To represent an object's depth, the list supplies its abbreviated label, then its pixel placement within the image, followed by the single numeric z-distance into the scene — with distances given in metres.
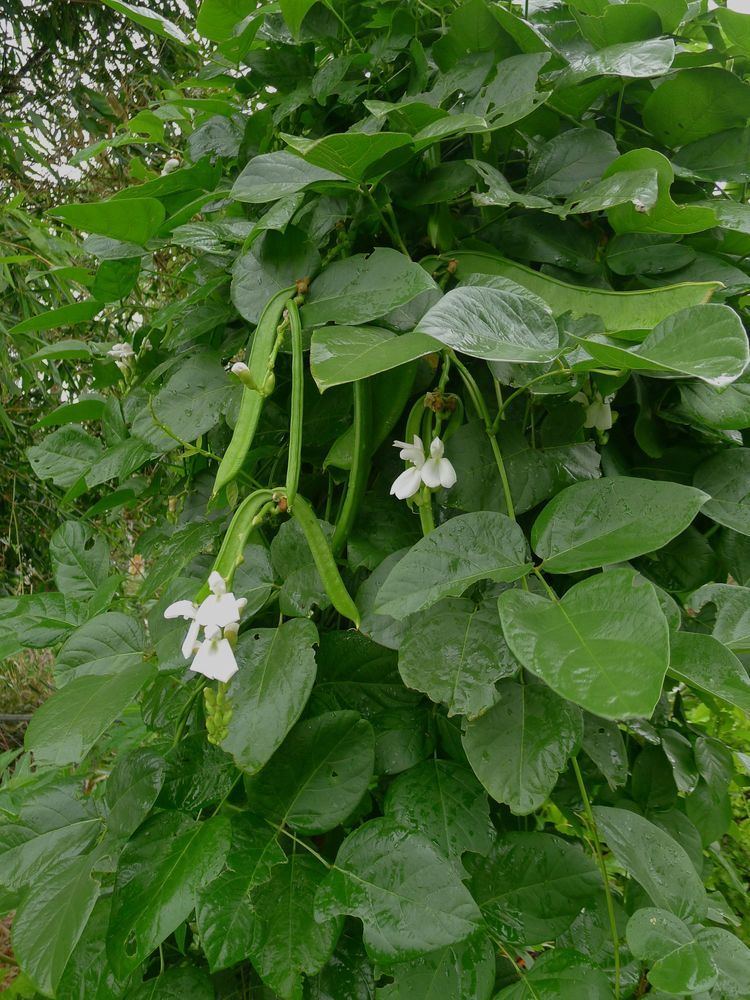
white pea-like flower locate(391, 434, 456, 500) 0.46
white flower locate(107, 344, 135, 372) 0.77
